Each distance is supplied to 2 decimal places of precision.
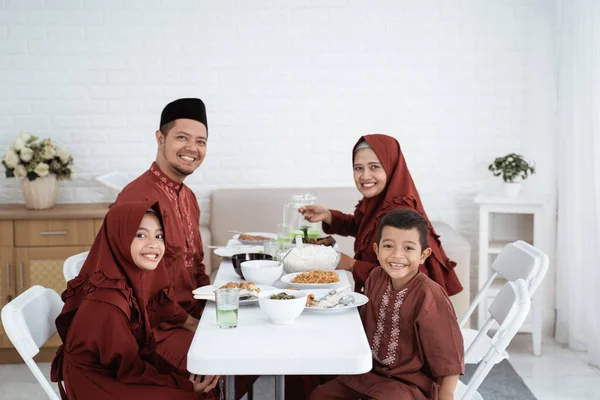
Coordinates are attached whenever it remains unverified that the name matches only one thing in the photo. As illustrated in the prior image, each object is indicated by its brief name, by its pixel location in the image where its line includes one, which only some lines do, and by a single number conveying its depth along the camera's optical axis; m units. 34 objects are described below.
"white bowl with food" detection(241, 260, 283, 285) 2.53
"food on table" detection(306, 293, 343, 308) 2.22
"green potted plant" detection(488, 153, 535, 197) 4.35
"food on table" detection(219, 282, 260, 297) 2.32
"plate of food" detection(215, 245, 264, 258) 3.06
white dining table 1.78
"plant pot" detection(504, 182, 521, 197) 4.34
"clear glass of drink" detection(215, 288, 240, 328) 2.03
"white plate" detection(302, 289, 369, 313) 2.19
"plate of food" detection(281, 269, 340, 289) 2.48
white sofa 4.46
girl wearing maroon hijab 2.16
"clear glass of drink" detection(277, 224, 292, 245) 3.15
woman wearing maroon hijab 2.86
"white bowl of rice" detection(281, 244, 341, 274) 2.71
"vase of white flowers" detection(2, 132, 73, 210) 4.23
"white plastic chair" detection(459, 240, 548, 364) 2.70
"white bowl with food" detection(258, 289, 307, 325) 2.04
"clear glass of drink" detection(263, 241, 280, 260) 2.90
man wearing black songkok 2.95
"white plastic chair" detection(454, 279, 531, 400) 2.22
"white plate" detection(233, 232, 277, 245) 3.31
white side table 4.21
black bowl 2.68
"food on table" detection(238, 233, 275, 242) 3.37
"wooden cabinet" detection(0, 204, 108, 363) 4.11
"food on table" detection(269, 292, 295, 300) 2.13
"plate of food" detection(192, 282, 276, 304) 2.29
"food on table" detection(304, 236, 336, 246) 3.17
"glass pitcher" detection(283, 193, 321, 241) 3.31
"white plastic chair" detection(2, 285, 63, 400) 2.08
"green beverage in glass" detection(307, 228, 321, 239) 3.31
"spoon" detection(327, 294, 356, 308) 2.24
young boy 2.23
